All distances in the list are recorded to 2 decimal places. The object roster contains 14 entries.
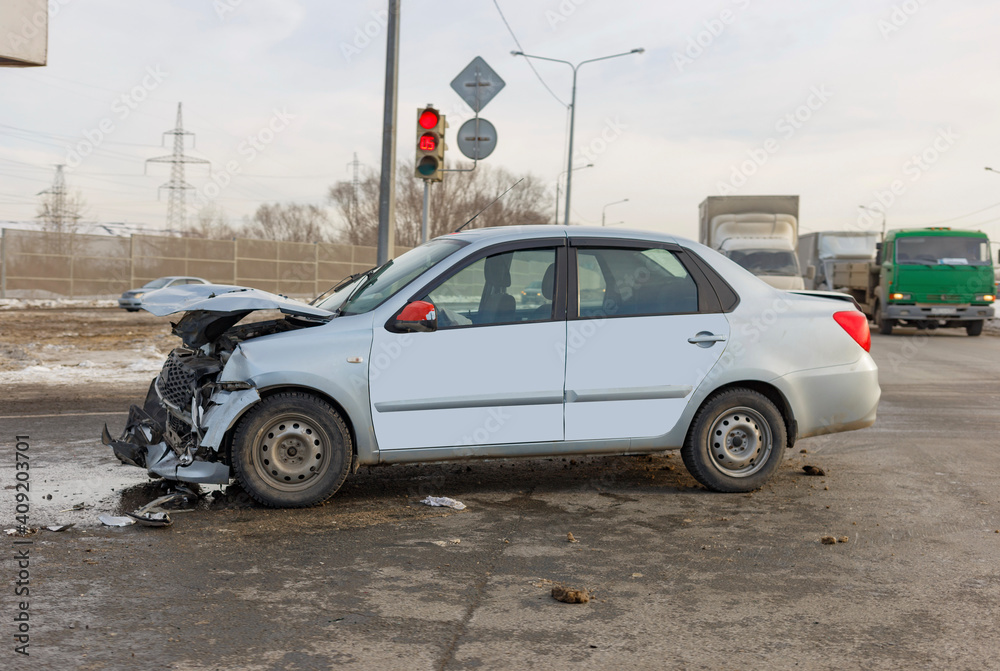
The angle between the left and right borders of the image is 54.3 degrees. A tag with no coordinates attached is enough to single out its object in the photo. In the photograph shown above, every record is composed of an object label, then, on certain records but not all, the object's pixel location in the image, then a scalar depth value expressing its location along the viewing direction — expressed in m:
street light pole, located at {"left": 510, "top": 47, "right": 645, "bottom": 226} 39.25
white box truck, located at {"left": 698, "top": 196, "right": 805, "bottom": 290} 25.28
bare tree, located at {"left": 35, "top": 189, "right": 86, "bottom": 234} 53.88
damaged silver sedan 5.45
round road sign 12.18
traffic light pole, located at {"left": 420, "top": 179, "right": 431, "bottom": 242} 12.13
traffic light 11.81
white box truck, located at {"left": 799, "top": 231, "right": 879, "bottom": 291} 32.88
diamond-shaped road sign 12.16
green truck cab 22.02
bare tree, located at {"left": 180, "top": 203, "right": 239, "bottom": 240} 66.06
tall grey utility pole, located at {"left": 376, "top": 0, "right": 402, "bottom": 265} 11.91
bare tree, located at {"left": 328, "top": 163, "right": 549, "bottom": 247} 59.31
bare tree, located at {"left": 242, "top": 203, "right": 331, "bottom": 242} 81.06
